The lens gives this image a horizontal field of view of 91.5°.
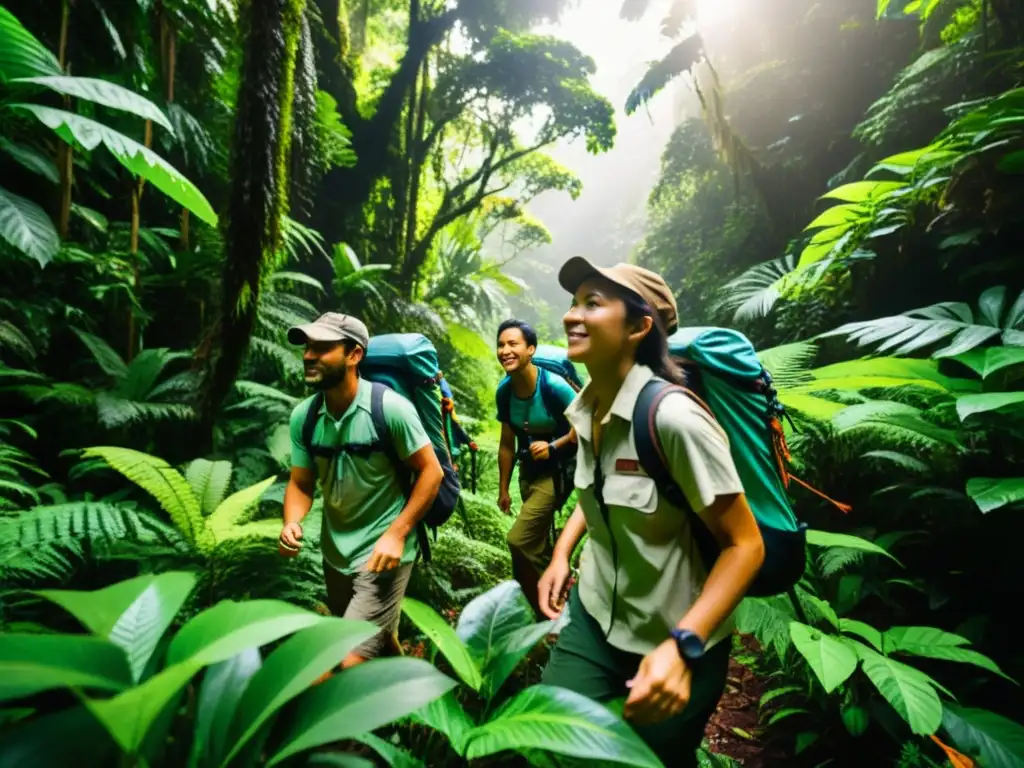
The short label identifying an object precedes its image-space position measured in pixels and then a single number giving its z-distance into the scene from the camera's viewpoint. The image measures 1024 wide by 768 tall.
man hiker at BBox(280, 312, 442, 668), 2.14
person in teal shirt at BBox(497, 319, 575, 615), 3.25
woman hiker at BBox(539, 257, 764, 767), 1.13
